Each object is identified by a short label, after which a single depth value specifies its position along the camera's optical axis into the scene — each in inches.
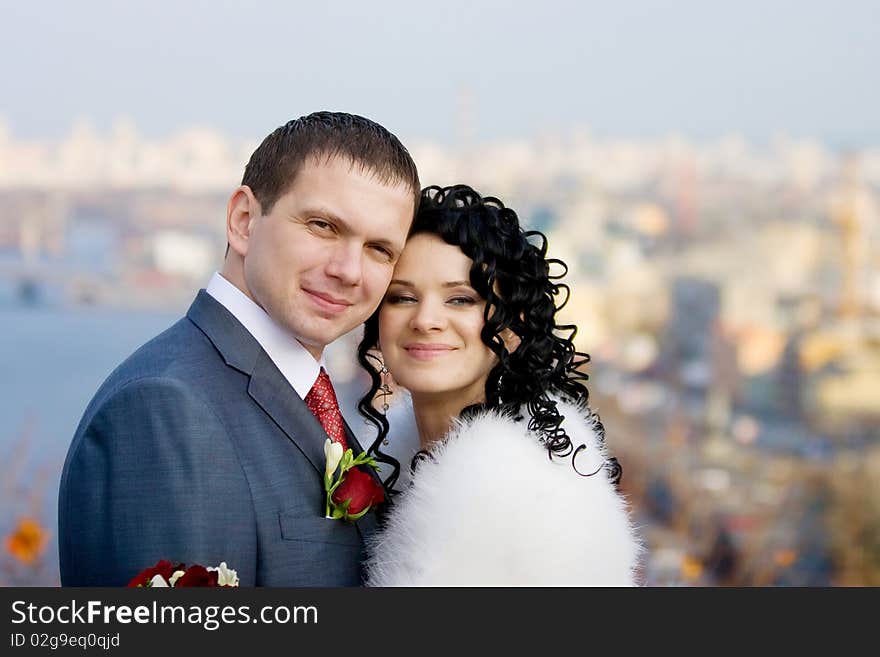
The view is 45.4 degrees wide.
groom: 63.5
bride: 70.9
